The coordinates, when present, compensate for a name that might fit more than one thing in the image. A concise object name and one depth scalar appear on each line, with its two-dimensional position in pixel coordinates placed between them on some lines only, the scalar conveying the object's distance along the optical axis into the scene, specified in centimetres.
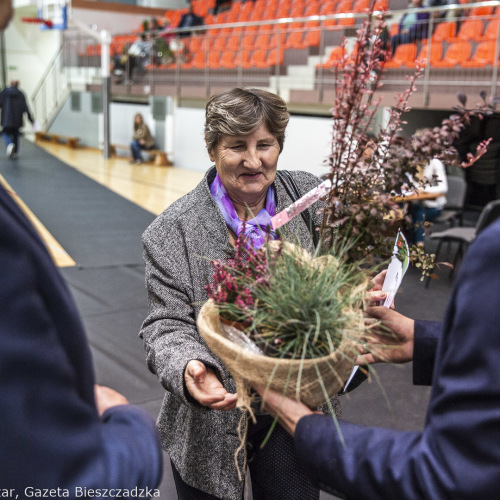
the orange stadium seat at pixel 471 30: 671
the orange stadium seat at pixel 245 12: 1268
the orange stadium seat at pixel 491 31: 654
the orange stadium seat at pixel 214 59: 1095
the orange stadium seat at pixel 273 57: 995
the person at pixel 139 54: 1308
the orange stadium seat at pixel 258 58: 1017
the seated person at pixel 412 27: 724
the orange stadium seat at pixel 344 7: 987
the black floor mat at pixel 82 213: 548
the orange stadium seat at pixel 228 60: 1066
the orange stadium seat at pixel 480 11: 682
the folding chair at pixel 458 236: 499
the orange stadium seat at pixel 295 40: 980
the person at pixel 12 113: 1163
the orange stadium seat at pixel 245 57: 1042
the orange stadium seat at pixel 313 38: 951
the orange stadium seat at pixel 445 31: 697
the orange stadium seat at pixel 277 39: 976
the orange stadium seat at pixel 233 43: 1066
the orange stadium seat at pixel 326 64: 820
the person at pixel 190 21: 1304
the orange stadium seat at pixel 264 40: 1038
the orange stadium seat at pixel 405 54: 742
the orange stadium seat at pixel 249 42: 1052
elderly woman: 139
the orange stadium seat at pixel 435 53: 716
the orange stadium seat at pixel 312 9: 1065
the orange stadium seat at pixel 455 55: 689
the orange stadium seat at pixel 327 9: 1020
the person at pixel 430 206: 540
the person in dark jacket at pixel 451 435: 72
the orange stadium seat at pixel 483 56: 655
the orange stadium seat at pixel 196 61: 1154
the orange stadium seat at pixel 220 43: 1100
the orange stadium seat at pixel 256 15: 1225
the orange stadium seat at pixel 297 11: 1104
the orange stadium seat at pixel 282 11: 1152
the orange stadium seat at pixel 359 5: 932
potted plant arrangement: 91
